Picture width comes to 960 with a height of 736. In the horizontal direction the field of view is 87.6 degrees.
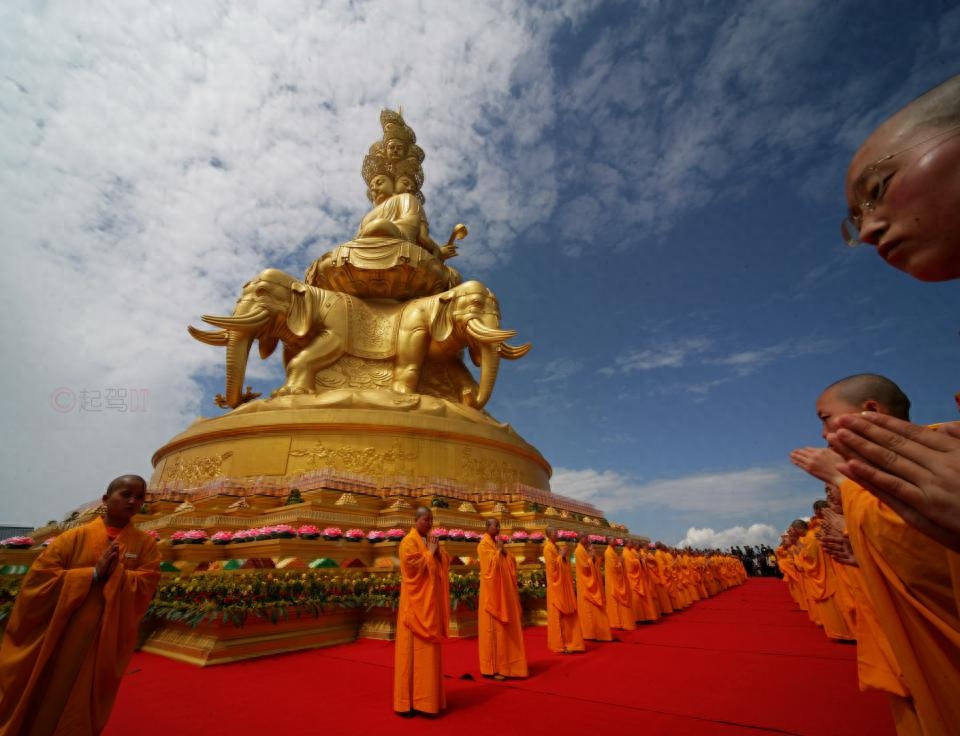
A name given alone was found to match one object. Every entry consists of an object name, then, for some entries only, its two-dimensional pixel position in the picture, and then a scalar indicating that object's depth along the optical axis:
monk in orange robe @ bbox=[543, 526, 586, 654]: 6.20
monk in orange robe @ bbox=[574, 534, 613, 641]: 6.96
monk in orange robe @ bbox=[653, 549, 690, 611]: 10.31
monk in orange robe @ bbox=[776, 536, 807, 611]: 10.28
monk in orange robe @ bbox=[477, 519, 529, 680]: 5.02
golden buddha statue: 16.45
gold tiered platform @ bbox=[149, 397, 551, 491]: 12.13
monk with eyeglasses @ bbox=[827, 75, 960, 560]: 0.92
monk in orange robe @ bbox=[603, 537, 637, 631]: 8.20
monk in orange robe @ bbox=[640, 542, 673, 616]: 9.81
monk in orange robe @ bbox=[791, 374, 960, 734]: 1.45
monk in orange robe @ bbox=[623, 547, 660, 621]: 8.83
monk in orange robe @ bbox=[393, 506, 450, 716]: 3.91
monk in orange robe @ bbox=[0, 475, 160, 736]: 2.75
